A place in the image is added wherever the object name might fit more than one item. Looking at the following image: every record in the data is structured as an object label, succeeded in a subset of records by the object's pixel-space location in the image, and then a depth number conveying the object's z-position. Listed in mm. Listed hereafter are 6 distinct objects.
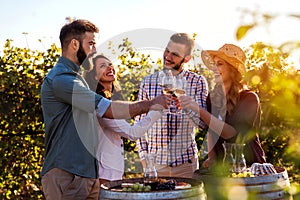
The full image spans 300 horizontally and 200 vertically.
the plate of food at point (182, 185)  2824
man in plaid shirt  4281
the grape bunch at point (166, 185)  2705
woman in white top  3805
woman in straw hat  3477
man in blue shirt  3340
